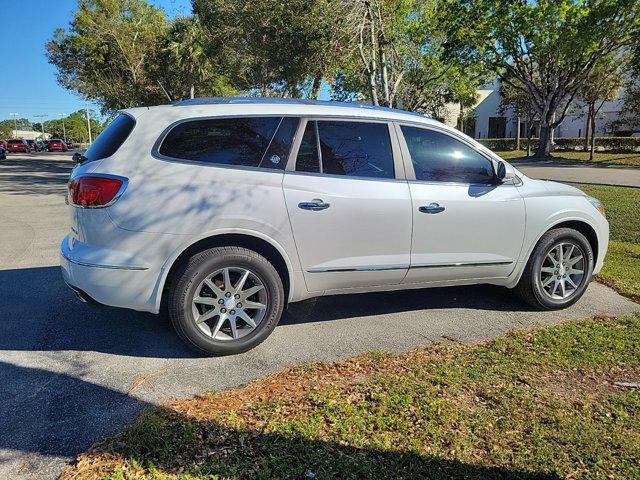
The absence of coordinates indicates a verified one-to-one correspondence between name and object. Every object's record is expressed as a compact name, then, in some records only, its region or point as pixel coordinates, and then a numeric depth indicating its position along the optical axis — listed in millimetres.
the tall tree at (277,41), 13891
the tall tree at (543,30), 22547
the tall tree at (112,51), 29438
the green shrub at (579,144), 36656
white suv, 3621
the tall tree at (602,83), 31164
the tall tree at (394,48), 13430
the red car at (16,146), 59562
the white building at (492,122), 58031
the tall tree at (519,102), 41406
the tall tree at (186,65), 28328
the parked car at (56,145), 67938
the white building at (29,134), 135450
